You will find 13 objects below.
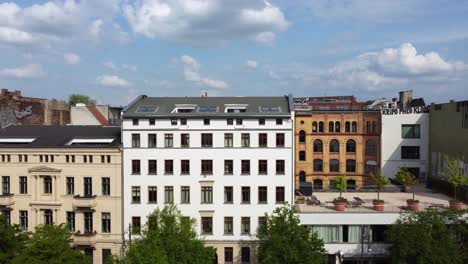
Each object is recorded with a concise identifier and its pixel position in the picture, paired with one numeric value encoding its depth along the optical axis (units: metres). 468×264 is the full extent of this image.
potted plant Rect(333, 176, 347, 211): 42.28
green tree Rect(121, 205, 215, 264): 34.12
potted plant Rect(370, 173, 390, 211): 41.97
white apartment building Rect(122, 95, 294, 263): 43.44
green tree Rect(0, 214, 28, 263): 37.00
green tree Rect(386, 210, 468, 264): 35.84
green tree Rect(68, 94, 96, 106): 112.21
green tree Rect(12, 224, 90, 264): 34.69
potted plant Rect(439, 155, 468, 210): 40.59
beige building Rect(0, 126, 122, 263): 44.00
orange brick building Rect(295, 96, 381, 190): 64.12
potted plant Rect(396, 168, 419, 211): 47.18
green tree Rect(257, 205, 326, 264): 37.12
